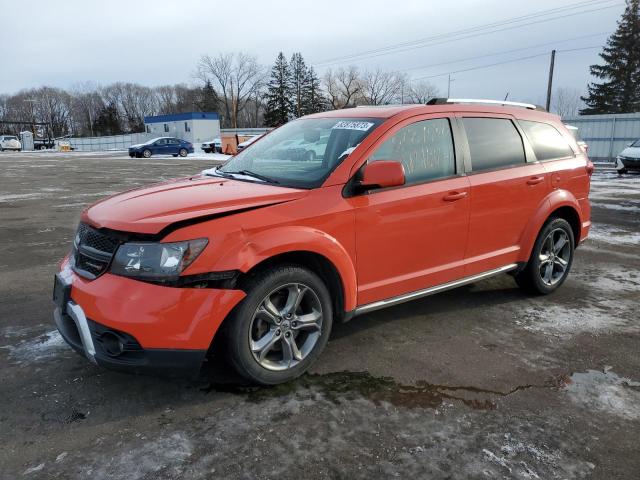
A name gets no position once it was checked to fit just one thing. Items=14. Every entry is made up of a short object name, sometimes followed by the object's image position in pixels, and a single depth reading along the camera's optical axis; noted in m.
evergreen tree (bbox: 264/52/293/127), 87.81
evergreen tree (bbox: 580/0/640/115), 48.44
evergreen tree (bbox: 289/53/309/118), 89.88
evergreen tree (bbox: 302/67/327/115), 89.88
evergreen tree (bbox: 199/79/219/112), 99.88
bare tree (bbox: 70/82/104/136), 124.12
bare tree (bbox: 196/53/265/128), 99.88
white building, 59.44
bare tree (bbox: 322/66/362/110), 96.44
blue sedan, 40.84
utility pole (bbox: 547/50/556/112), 35.91
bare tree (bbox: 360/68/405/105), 97.44
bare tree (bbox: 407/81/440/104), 95.06
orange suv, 2.86
